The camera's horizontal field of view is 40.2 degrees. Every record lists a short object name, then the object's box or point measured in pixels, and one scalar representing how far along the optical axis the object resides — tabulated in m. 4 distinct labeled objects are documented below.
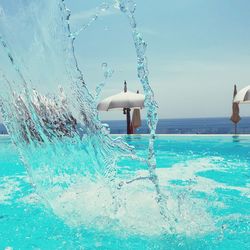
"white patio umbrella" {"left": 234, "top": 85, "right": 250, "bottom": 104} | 12.89
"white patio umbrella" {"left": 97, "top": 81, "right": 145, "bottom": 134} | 14.70
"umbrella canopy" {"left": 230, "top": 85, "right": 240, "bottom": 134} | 15.12
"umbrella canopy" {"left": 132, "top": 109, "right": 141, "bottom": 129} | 16.17
